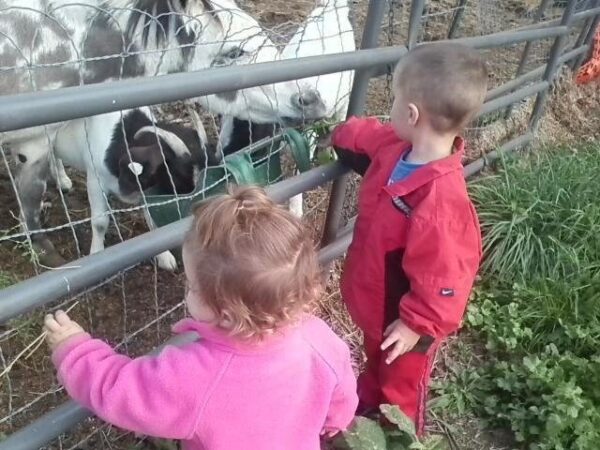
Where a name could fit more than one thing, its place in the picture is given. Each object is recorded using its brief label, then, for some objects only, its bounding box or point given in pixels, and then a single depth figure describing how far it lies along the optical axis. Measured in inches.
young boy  79.4
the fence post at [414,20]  102.7
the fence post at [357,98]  94.2
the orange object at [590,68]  238.5
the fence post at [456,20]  202.8
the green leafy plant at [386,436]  85.7
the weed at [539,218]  142.8
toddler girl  52.6
